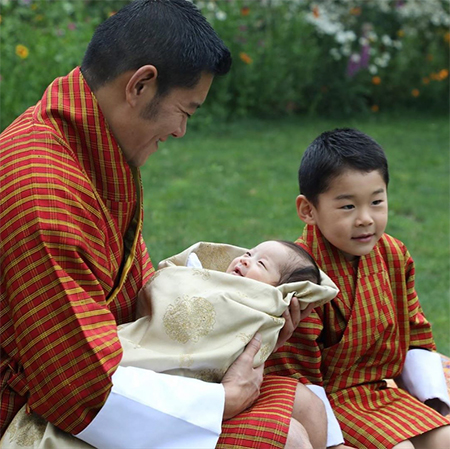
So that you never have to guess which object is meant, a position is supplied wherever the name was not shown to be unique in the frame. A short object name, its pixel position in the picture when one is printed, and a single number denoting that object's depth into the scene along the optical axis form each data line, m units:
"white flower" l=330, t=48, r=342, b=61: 9.44
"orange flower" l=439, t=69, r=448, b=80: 9.93
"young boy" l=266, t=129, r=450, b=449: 2.76
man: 2.04
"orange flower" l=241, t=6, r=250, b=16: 8.74
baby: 2.32
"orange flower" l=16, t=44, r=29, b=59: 7.41
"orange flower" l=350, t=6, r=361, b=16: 9.65
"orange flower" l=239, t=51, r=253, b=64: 8.54
